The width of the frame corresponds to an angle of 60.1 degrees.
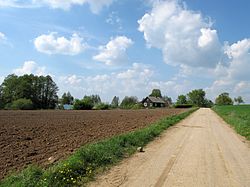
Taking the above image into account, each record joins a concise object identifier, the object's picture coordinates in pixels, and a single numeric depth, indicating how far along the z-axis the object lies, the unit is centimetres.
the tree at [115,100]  11254
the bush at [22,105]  6350
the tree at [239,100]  12684
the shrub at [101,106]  7957
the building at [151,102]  10539
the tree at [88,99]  7798
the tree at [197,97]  12635
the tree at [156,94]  12987
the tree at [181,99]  12207
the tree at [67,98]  10157
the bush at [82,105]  7432
